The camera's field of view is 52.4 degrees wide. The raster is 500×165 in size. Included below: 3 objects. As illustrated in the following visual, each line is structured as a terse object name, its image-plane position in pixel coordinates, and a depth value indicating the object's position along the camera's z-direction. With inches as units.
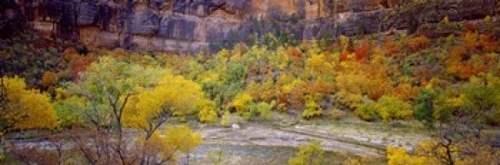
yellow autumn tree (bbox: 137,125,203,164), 951.0
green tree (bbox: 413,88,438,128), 1879.6
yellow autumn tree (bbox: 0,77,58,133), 992.9
